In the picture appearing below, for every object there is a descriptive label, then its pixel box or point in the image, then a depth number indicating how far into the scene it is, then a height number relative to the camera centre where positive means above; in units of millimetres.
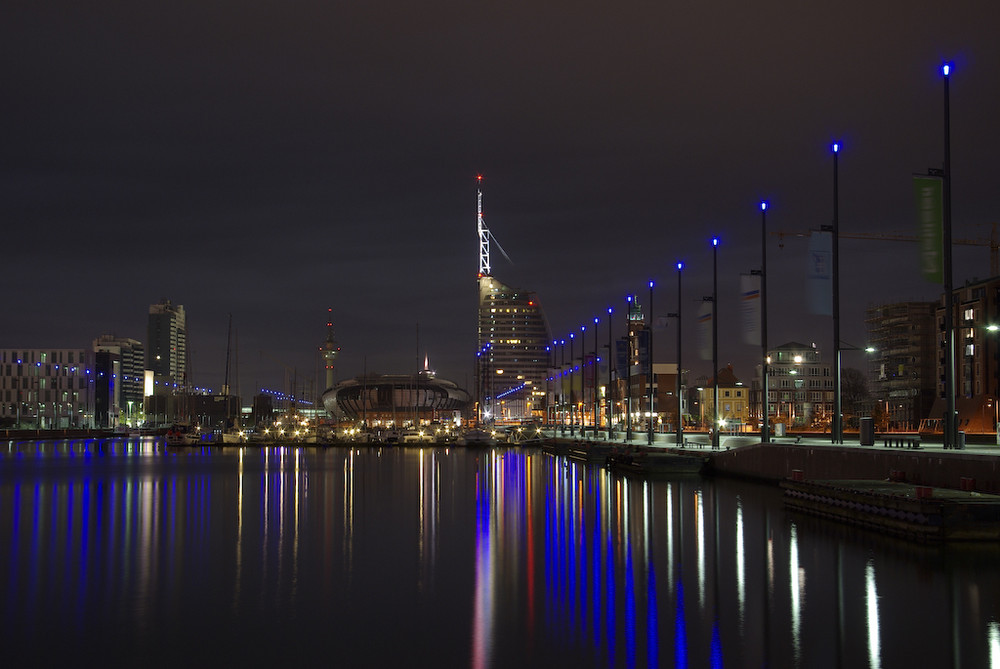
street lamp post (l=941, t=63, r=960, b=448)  39312 +4591
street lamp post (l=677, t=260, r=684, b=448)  78188 -2377
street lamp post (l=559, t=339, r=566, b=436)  148875 -1166
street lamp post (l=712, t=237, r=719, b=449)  66188 +4967
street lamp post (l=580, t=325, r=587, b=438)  111812 +205
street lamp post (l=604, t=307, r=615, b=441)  108900 -584
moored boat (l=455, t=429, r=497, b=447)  148750 -6416
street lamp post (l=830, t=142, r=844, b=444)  48438 +3196
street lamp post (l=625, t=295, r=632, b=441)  93875 +1345
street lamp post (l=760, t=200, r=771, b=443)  58438 +4664
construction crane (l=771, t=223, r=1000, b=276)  151125 +22396
